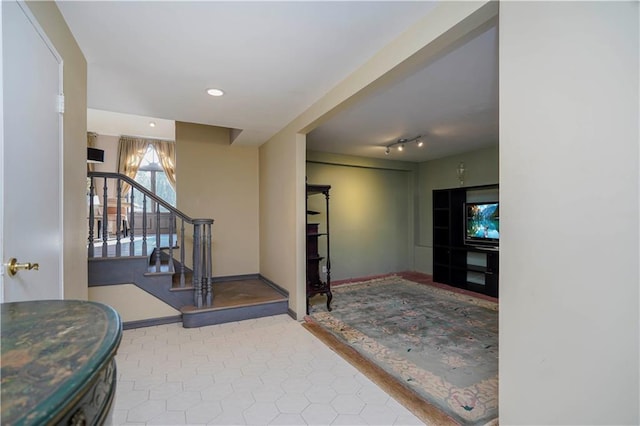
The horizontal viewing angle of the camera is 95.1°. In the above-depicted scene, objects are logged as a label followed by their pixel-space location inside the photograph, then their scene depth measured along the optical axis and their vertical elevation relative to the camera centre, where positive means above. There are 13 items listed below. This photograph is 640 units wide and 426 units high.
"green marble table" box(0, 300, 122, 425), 0.46 -0.29
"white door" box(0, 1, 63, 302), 1.16 +0.25
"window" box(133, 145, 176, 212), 7.41 +0.86
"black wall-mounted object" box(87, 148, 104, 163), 4.94 +0.97
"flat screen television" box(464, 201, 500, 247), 4.79 -0.19
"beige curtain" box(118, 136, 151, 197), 7.13 +1.40
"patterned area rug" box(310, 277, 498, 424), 2.03 -1.27
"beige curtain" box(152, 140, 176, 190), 7.51 +1.46
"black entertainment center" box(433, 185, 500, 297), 4.77 -0.45
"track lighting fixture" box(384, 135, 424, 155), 4.35 +1.08
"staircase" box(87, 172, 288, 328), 3.13 -0.77
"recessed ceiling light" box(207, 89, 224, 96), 2.69 +1.12
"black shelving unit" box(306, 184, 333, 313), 3.84 -0.70
